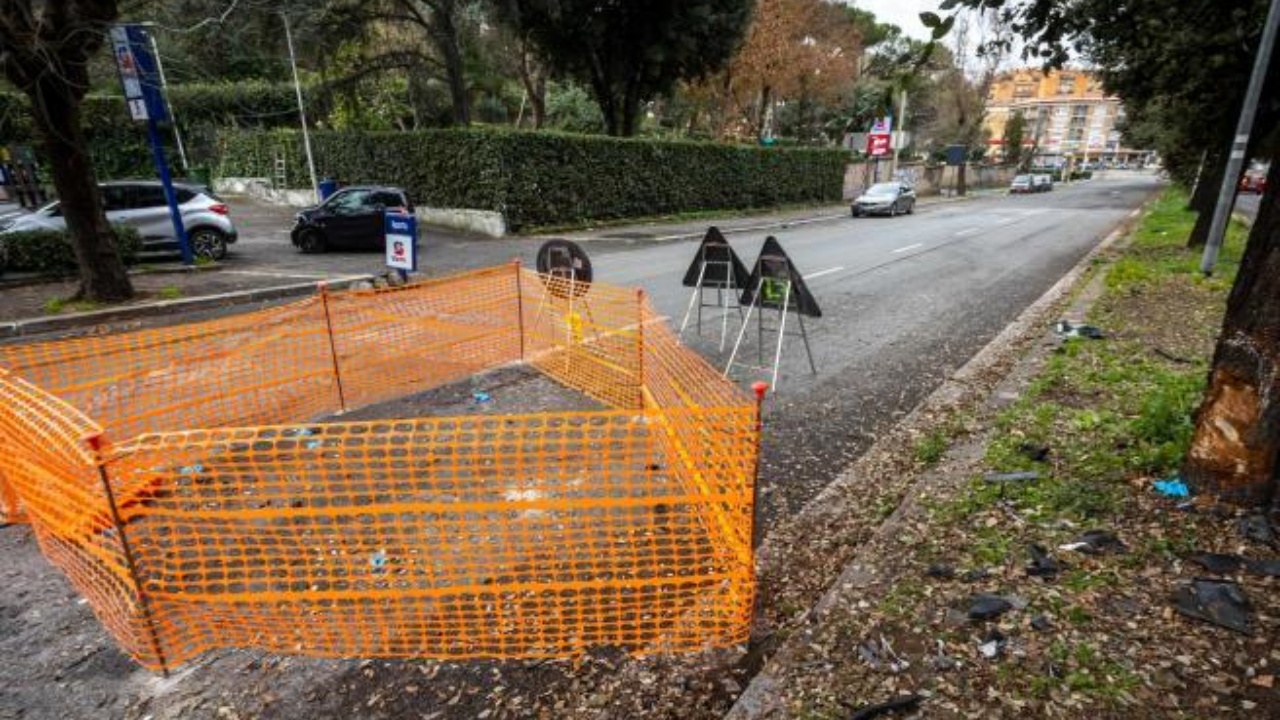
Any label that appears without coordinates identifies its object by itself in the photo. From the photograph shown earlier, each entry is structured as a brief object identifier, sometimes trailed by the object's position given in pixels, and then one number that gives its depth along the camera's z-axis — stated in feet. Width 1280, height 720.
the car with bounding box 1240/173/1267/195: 123.84
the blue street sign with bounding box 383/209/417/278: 30.04
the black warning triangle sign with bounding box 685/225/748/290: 25.32
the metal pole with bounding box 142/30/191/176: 96.68
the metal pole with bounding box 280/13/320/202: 67.67
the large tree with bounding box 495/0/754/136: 76.07
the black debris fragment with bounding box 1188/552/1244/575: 9.54
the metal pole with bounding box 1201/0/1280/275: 27.30
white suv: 41.68
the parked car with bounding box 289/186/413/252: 49.93
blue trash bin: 76.07
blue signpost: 33.87
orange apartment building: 364.99
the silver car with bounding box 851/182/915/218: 92.02
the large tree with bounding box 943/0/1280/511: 10.15
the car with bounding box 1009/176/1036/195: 163.32
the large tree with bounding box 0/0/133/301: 26.09
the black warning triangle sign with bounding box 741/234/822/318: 21.02
